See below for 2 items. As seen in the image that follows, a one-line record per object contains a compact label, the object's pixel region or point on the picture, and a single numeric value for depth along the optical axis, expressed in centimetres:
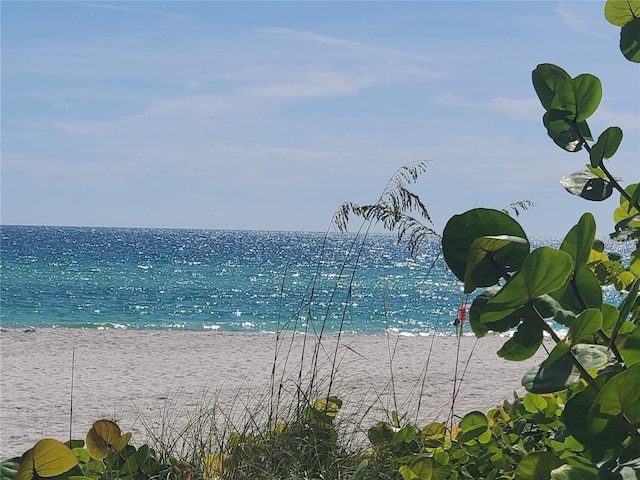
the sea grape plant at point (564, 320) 363
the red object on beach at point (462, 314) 1000
